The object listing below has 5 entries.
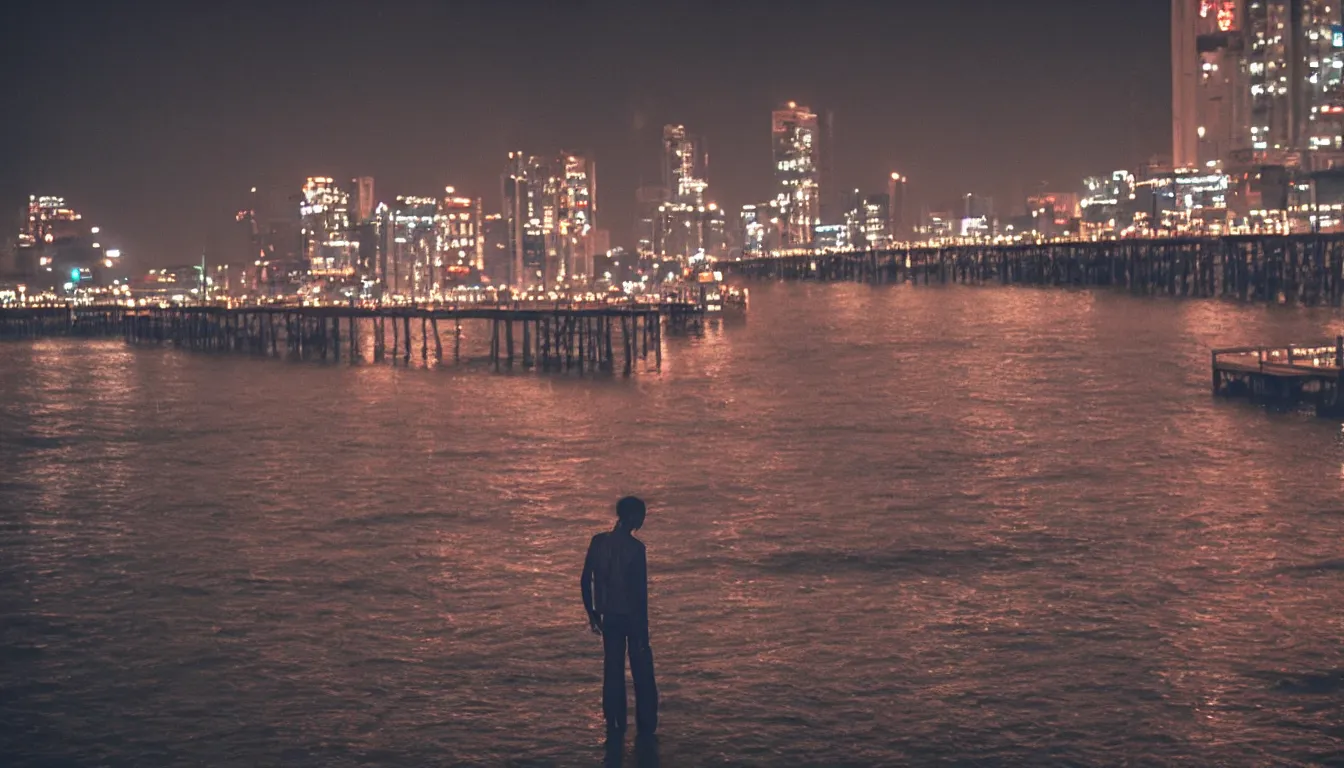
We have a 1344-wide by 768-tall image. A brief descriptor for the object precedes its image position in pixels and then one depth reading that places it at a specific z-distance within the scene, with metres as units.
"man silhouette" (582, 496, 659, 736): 12.32
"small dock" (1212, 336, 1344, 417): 41.03
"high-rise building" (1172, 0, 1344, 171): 186.88
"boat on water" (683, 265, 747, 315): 137.45
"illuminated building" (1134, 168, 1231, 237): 173.90
